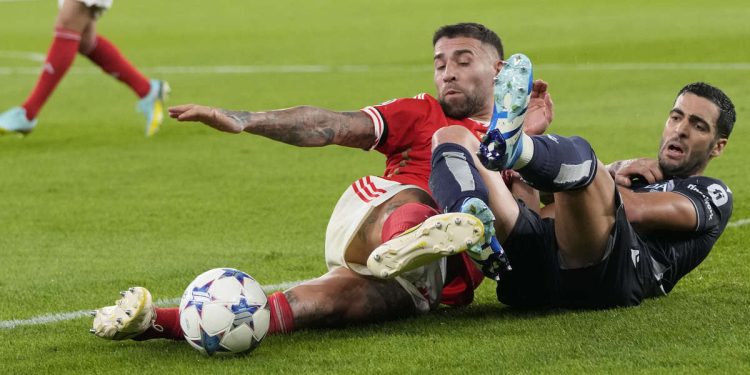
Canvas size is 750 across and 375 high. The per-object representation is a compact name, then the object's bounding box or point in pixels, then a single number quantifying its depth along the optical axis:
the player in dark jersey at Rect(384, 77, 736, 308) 9.21
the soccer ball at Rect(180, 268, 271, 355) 9.21
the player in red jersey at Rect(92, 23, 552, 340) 9.68
